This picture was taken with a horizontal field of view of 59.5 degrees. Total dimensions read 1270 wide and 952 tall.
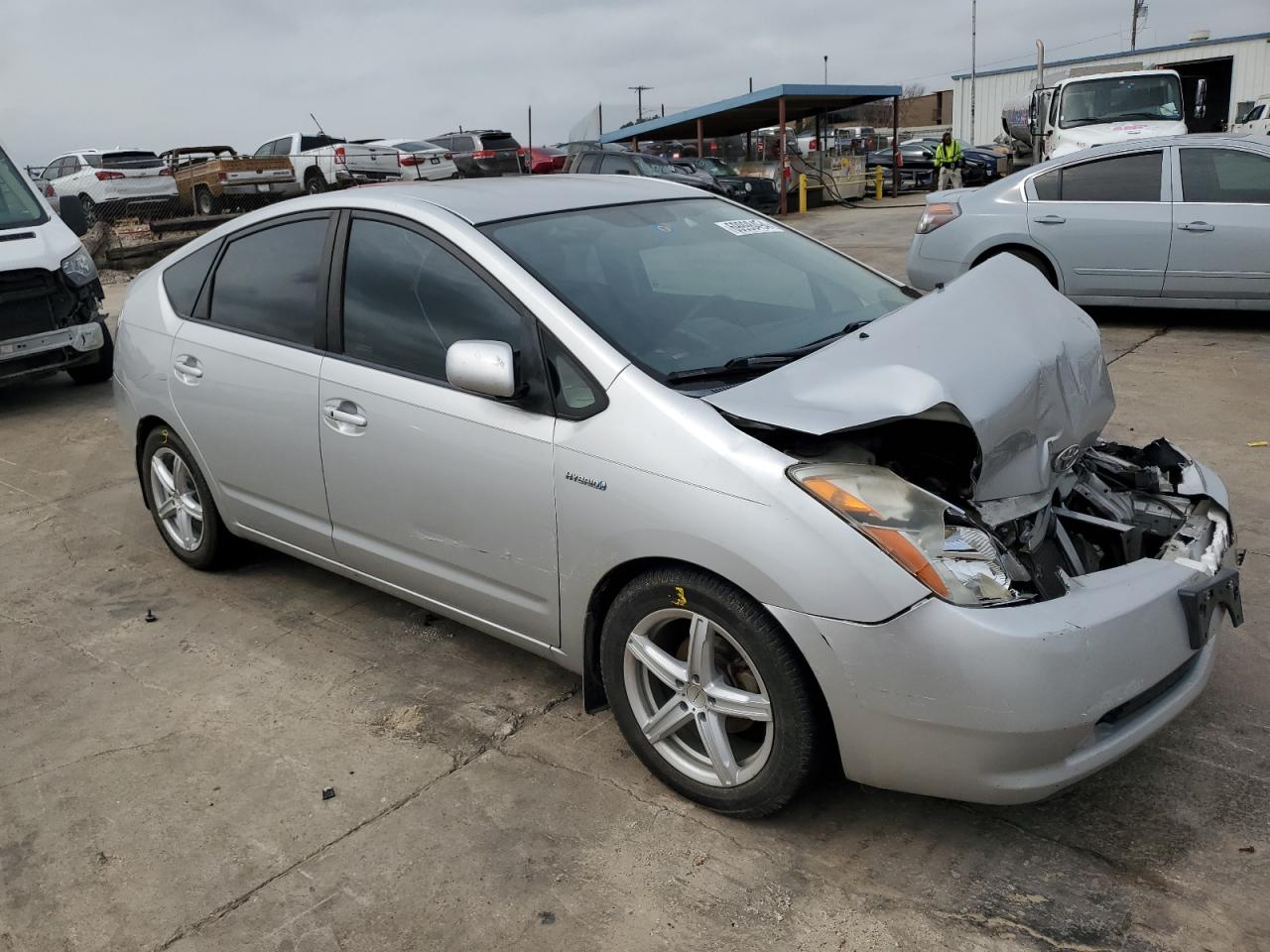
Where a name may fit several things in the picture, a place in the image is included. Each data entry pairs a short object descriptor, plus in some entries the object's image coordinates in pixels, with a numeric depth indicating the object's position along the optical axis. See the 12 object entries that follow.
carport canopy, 23.28
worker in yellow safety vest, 23.72
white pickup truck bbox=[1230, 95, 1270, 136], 22.69
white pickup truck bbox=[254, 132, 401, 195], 22.06
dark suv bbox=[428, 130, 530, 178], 24.06
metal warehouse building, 31.41
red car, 26.14
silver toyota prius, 2.54
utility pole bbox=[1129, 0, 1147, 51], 60.22
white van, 7.88
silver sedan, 8.31
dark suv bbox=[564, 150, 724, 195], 19.27
